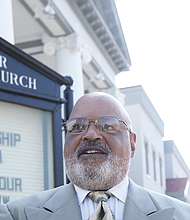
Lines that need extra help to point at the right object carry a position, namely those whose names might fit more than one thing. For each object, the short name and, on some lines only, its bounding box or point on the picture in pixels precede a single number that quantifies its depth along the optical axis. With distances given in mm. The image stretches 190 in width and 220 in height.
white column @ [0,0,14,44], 4823
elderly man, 2125
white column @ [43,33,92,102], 9352
